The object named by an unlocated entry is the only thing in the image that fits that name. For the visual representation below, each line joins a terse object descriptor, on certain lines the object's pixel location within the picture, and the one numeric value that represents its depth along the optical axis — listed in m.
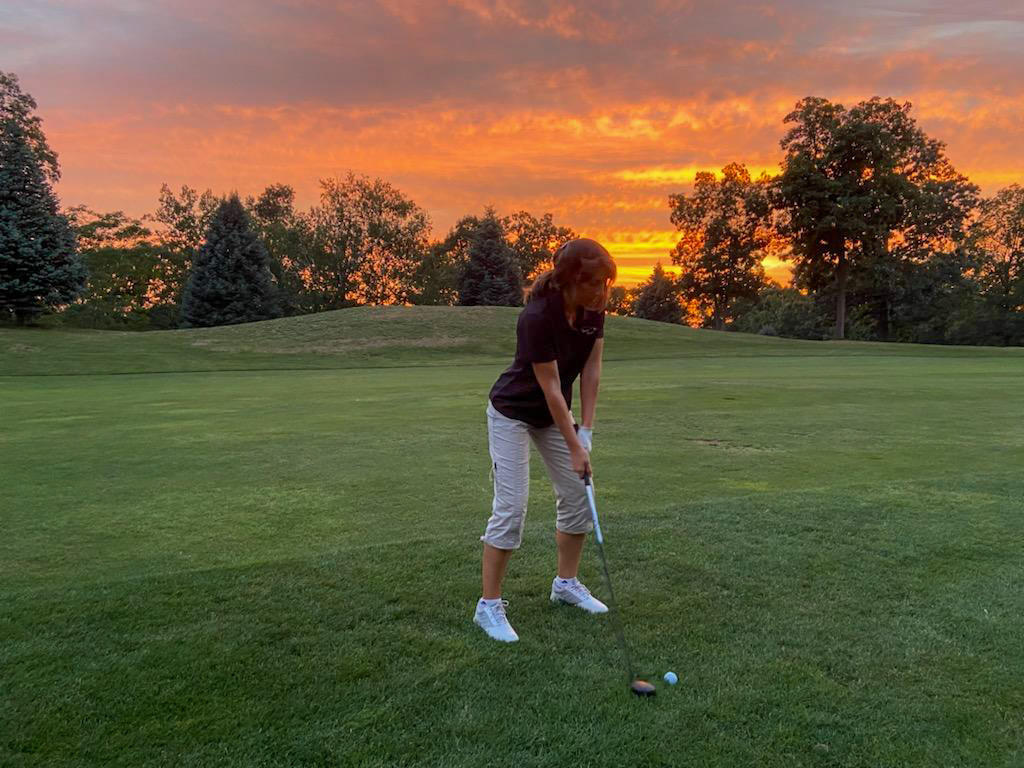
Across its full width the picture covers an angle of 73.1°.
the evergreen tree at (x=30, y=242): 38.09
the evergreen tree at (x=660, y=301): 89.44
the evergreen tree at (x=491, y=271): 69.69
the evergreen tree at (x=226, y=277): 54.53
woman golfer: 3.62
